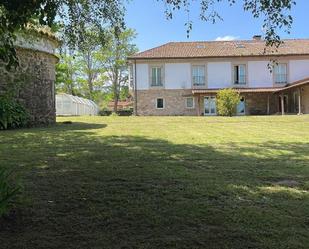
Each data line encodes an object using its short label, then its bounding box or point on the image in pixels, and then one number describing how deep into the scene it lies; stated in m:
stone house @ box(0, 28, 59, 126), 10.15
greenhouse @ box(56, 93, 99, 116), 23.20
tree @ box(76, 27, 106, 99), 35.51
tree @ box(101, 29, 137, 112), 33.62
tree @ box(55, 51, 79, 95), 30.71
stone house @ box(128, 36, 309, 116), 22.99
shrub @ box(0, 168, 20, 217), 2.42
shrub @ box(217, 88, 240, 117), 19.04
